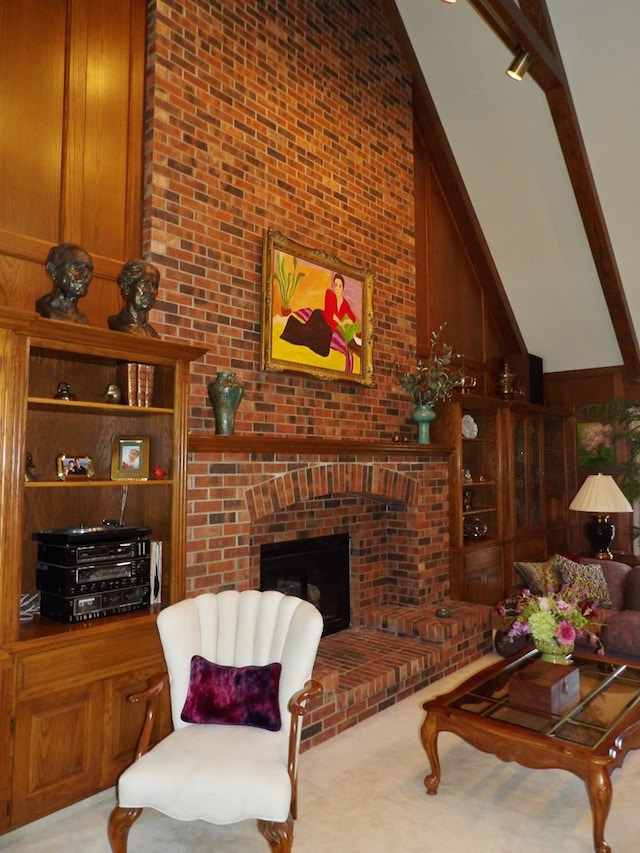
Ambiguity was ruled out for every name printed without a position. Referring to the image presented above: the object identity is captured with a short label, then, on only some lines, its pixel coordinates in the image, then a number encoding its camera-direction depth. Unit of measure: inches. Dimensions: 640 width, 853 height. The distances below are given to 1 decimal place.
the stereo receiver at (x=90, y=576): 107.3
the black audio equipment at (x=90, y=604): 107.3
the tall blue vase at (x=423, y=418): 198.4
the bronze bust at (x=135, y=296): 119.6
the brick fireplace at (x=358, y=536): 135.3
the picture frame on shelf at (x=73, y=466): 111.1
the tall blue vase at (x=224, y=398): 137.9
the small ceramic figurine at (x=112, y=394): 117.6
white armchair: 83.0
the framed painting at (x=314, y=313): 157.3
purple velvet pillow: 100.7
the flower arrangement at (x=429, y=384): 199.8
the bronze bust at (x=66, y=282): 109.7
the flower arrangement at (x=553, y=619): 122.8
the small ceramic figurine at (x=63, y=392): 111.7
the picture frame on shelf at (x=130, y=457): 119.0
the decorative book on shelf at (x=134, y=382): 118.3
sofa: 173.8
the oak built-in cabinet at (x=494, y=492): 210.4
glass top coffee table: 96.2
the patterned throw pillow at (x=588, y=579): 181.3
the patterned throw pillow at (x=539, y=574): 177.3
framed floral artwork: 271.3
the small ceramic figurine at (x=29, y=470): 107.9
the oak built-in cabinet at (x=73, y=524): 97.0
